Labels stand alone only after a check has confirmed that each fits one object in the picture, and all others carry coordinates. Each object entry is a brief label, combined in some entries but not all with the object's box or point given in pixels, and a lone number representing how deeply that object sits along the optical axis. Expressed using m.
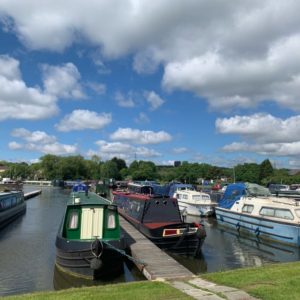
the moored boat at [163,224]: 14.57
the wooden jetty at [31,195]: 49.91
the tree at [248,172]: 82.85
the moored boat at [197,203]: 28.24
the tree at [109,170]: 115.77
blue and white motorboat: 17.30
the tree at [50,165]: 113.13
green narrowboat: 11.54
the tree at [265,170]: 86.10
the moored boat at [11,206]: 24.63
